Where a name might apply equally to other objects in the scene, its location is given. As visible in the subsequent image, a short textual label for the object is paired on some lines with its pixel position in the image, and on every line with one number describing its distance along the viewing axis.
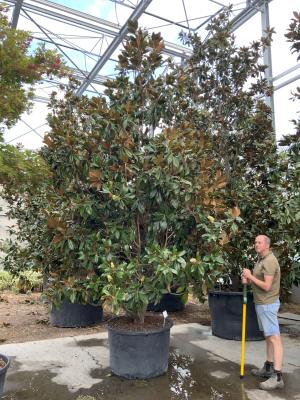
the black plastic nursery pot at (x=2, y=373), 3.14
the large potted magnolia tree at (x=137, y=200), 3.84
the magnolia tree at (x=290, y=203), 4.68
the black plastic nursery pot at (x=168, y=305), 7.07
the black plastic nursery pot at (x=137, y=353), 4.02
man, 3.81
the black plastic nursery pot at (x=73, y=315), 6.05
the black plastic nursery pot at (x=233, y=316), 5.29
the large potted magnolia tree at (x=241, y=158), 5.31
